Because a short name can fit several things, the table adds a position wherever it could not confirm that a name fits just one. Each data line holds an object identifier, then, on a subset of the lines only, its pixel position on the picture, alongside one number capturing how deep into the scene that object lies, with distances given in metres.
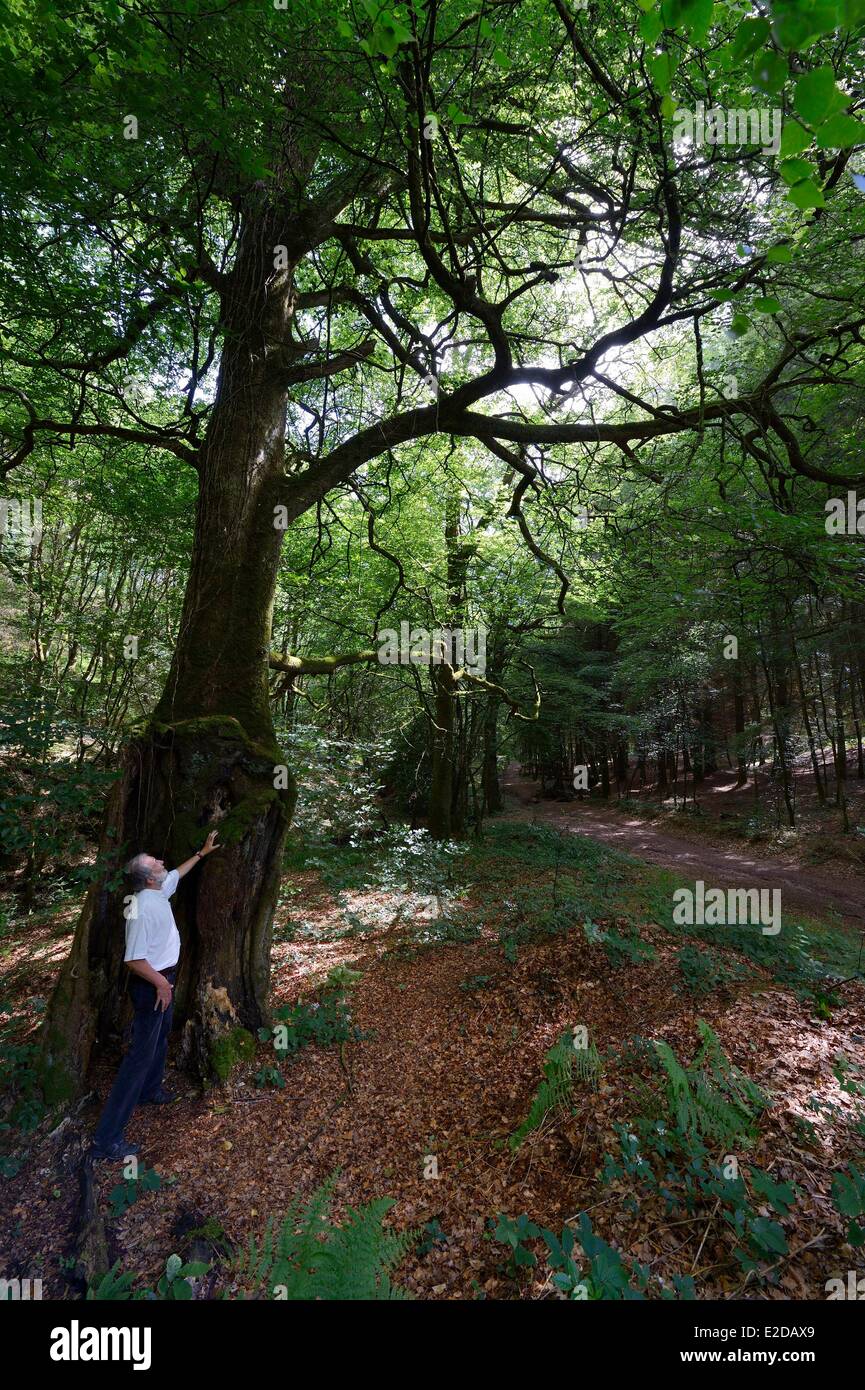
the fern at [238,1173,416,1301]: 2.40
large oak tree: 2.88
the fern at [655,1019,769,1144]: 3.08
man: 3.38
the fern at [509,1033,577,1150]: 3.52
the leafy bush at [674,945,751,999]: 4.93
